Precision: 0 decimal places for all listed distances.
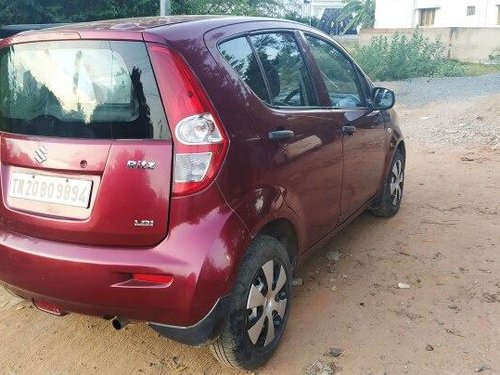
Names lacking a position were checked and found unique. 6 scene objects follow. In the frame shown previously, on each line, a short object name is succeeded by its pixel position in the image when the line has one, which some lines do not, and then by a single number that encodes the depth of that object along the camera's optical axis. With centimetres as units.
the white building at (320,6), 4478
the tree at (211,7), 1095
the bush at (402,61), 1641
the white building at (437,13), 2256
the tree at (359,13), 3491
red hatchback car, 216
